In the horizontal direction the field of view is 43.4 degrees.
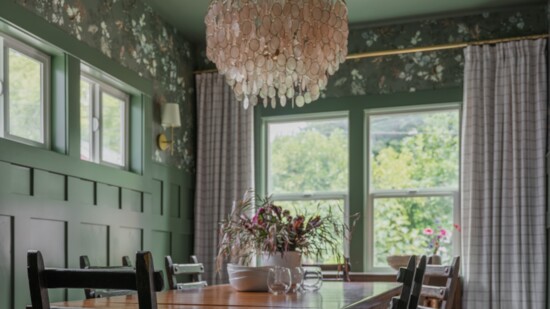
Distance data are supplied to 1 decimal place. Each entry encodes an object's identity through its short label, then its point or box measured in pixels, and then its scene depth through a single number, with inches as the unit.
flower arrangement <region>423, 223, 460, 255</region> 223.6
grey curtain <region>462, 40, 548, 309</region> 205.6
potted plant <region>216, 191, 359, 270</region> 124.5
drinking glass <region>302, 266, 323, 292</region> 122.9
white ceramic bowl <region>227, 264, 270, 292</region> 121.6
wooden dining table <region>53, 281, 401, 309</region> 92.8
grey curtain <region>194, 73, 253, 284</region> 241.0
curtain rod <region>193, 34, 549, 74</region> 214.5
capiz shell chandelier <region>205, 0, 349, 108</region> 133.0
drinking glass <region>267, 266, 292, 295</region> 111.5
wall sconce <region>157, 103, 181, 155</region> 224.4
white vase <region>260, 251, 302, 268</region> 125.4
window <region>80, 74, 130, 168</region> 189.8
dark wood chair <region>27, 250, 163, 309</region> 68.0
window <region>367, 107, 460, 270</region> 227.9
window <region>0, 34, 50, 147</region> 157.1
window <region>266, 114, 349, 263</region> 240.1
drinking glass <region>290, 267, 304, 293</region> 120.6
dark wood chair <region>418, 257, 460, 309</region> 118.6
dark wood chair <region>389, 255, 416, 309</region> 81.0
